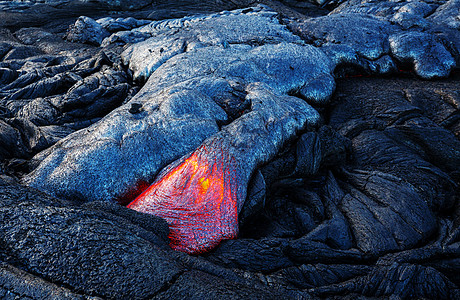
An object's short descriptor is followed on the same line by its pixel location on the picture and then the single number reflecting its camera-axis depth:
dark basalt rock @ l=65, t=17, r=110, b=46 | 11.85
